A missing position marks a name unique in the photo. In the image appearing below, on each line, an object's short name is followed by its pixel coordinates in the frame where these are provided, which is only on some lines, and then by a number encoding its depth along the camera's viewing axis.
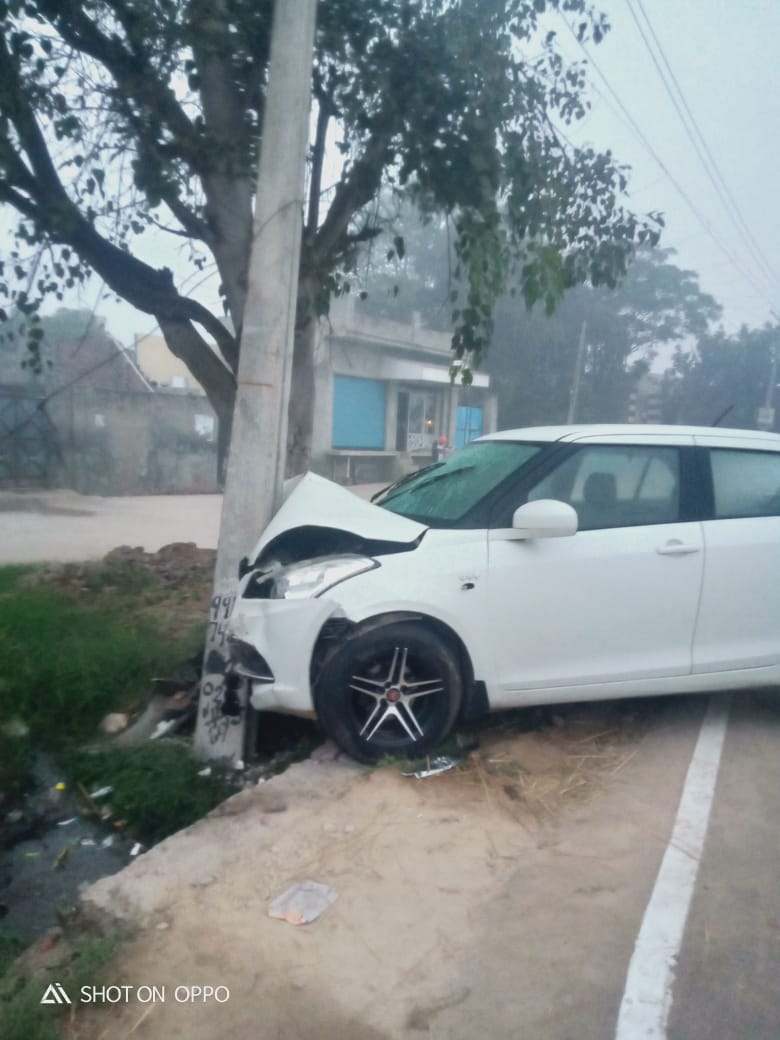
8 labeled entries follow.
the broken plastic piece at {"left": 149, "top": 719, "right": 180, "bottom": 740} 4.98
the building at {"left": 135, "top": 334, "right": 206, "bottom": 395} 33.09
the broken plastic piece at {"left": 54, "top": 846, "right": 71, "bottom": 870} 3.84
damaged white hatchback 4.15
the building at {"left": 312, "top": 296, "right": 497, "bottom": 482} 22.23
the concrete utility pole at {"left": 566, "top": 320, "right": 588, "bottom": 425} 23.62
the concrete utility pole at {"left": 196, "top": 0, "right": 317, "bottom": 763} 4.82
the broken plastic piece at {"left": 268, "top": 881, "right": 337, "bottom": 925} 3.10
